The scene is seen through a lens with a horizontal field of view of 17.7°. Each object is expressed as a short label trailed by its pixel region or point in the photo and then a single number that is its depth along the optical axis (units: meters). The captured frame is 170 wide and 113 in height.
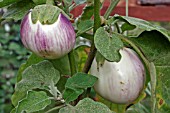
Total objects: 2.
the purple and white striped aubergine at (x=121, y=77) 0.86
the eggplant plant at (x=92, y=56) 0.79
